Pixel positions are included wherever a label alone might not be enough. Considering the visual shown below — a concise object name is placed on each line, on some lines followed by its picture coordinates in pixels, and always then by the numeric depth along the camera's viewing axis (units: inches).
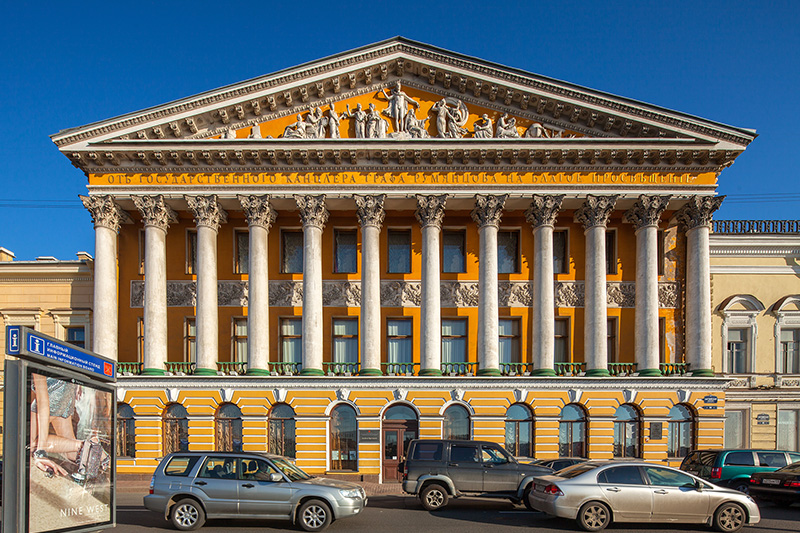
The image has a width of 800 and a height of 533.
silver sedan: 555.5
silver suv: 562.9
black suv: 682.2
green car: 755.4
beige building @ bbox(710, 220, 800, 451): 1194.0
